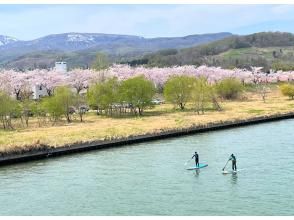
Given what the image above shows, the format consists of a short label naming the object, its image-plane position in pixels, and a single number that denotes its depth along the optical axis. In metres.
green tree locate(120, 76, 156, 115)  73.44
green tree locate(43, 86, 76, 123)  66.00
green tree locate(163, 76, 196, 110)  79.62
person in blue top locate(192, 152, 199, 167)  35.62
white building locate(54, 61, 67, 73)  144.62
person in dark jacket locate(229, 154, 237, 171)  33.64
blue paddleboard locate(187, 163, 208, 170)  35.44
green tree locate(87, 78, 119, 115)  73.11
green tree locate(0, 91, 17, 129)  61.06
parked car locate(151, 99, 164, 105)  90.90
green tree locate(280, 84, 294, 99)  93.38
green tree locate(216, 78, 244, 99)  95.06
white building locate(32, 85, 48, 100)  103.42
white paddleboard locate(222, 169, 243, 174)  33.55
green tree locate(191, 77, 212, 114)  74.06
